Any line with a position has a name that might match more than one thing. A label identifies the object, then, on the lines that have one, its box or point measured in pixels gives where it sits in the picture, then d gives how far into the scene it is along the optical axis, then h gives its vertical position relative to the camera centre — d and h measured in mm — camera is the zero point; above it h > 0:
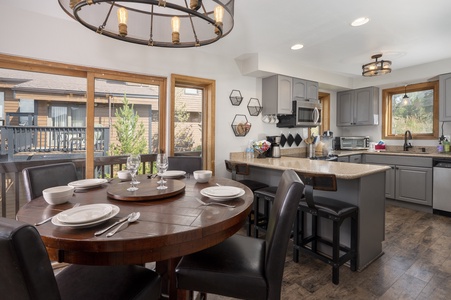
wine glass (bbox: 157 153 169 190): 1697 -125
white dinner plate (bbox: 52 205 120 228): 969 -325
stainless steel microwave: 3787 +600
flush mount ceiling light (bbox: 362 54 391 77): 3213 +1128
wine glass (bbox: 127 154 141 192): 1593 -118
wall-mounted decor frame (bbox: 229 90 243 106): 3508 +768
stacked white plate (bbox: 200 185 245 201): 1399 -291
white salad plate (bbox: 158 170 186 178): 2077 -245
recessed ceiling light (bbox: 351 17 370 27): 2363 +1327
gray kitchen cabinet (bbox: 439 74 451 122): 3561 +805
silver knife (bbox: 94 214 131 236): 946 -349
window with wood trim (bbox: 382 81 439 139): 4113 +713
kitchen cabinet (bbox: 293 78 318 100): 3799 +997
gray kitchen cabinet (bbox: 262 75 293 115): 3604 +838
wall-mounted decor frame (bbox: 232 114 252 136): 3545 +346
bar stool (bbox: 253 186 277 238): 2479 -702
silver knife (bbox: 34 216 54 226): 1024 -342
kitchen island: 2102 -478
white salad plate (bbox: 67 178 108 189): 1635 -269
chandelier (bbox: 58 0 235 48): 1346 +925
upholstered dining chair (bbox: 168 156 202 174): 2654 -194
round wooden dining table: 911 -359
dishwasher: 3387 -573
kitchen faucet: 4297 +179
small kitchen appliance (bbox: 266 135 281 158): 3580 -3
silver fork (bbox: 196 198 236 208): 1321 -329
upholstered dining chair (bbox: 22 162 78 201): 1601 -232
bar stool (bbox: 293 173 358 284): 1928 -576
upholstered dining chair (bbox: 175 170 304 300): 1131 -625
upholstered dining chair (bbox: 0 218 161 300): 607 -333
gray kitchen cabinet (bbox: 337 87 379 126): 4551 +854
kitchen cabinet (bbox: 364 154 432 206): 3617 -486
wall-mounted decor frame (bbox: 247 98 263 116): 3701 +664
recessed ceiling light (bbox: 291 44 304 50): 3061 +1364
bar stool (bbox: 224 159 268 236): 2827 -334
